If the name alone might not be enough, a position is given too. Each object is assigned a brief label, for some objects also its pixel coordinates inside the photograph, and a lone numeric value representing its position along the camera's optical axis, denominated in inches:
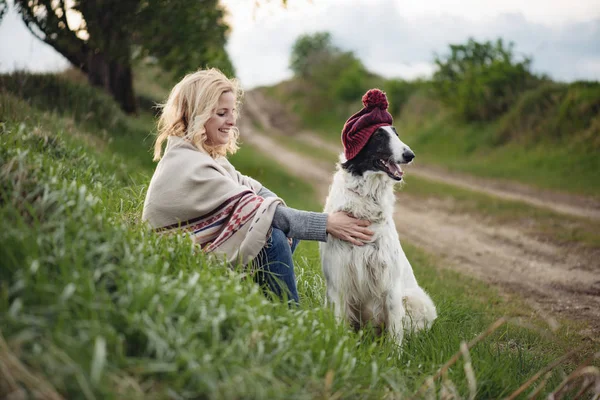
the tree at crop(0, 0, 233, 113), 365.7
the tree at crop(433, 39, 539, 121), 668.1
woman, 131.9
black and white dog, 139.1
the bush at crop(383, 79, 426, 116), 959.6
